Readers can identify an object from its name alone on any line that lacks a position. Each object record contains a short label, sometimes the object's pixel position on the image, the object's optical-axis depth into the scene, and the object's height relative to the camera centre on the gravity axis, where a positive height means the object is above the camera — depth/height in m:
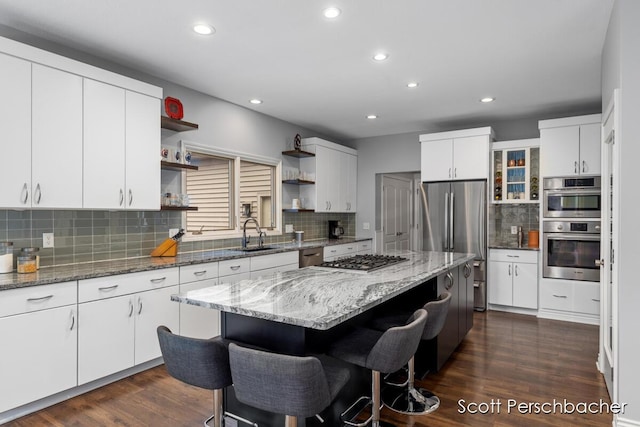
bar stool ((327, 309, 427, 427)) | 1.90 -0.72
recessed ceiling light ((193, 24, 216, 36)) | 2.83 +1.36
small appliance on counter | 6.46 -0.26
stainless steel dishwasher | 4.99 -0.56
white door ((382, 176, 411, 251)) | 6.92 +0.03
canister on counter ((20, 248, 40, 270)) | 2.81 -0.29
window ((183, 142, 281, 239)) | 4.59 +0.27
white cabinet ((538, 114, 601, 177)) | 4.62 +0.85
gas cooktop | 3.03 -0.40
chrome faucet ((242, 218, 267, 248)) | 4.62 -0.30
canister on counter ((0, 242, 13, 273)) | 2.73 -0.32
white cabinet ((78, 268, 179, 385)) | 2.81 -0.83
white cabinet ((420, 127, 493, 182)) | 5.32 +0.85
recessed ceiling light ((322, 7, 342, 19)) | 2.61 +1.37
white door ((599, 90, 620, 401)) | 2.41 -0.23
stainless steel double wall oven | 4.61 -0.14
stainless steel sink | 4.52 -0.42
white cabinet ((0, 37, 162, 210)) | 2.65 +0.60
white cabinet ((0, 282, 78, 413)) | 2.42 -0.86
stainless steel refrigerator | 5.25 -0.08
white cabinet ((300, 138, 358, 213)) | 5.86 +0.62
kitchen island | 1.85 -0.45
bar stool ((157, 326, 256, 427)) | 1.72 -0.66
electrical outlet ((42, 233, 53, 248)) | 3.06 -0.22
